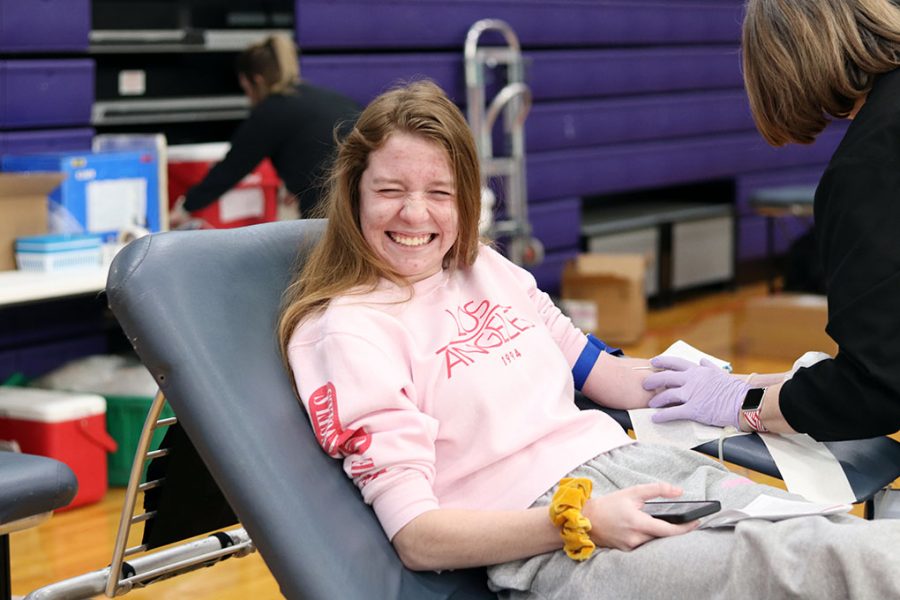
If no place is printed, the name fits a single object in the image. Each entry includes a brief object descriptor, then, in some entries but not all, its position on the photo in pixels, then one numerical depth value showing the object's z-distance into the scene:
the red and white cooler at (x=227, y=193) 5.34
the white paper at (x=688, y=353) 3.08
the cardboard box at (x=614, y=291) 7.12
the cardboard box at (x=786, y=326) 6.58
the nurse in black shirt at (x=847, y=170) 2.56
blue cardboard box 4.60
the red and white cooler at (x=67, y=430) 4.39
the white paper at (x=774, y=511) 2.44
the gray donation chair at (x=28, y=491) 3.08
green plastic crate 4.64
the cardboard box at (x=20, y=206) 4.38
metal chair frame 2.88
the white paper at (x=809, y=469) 2.80
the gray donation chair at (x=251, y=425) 2.53
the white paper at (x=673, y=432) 2.89
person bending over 5.14
